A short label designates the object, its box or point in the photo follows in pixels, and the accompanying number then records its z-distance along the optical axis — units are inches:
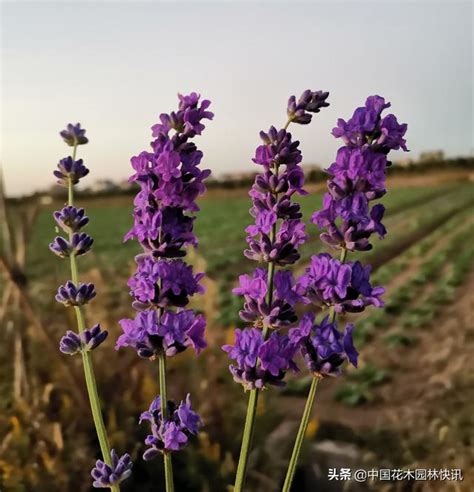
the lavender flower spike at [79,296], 6.4
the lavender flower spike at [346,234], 5.8
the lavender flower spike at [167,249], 5.7
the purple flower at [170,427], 6.0
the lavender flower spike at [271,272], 5.7
